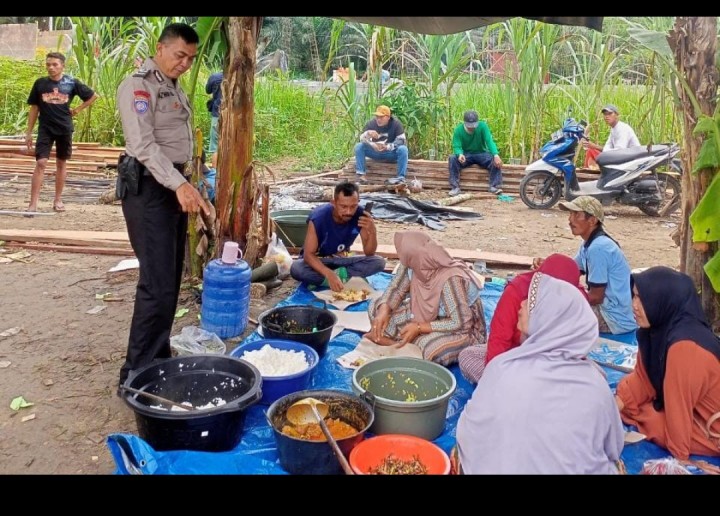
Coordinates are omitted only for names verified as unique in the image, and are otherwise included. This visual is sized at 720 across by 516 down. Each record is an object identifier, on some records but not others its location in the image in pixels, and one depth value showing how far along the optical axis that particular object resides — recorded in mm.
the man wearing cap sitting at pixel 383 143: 10242
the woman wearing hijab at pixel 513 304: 3143
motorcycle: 8453
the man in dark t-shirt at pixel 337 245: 5156
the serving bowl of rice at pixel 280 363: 3359
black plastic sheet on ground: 8523
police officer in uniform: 3506
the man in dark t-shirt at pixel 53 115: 7695
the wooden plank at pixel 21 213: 7773
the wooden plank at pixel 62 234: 6695
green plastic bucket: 6381
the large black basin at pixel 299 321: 4000
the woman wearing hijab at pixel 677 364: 2719
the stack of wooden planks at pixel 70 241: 6500
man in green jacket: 10031
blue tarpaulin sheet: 2635
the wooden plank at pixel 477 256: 6332
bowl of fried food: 2619
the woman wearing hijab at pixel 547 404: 2166
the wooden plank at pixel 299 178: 10538
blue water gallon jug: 4395
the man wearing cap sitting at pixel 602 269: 4207
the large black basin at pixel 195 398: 2797
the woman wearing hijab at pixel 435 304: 3873
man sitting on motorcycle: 8836
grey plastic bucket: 2998
